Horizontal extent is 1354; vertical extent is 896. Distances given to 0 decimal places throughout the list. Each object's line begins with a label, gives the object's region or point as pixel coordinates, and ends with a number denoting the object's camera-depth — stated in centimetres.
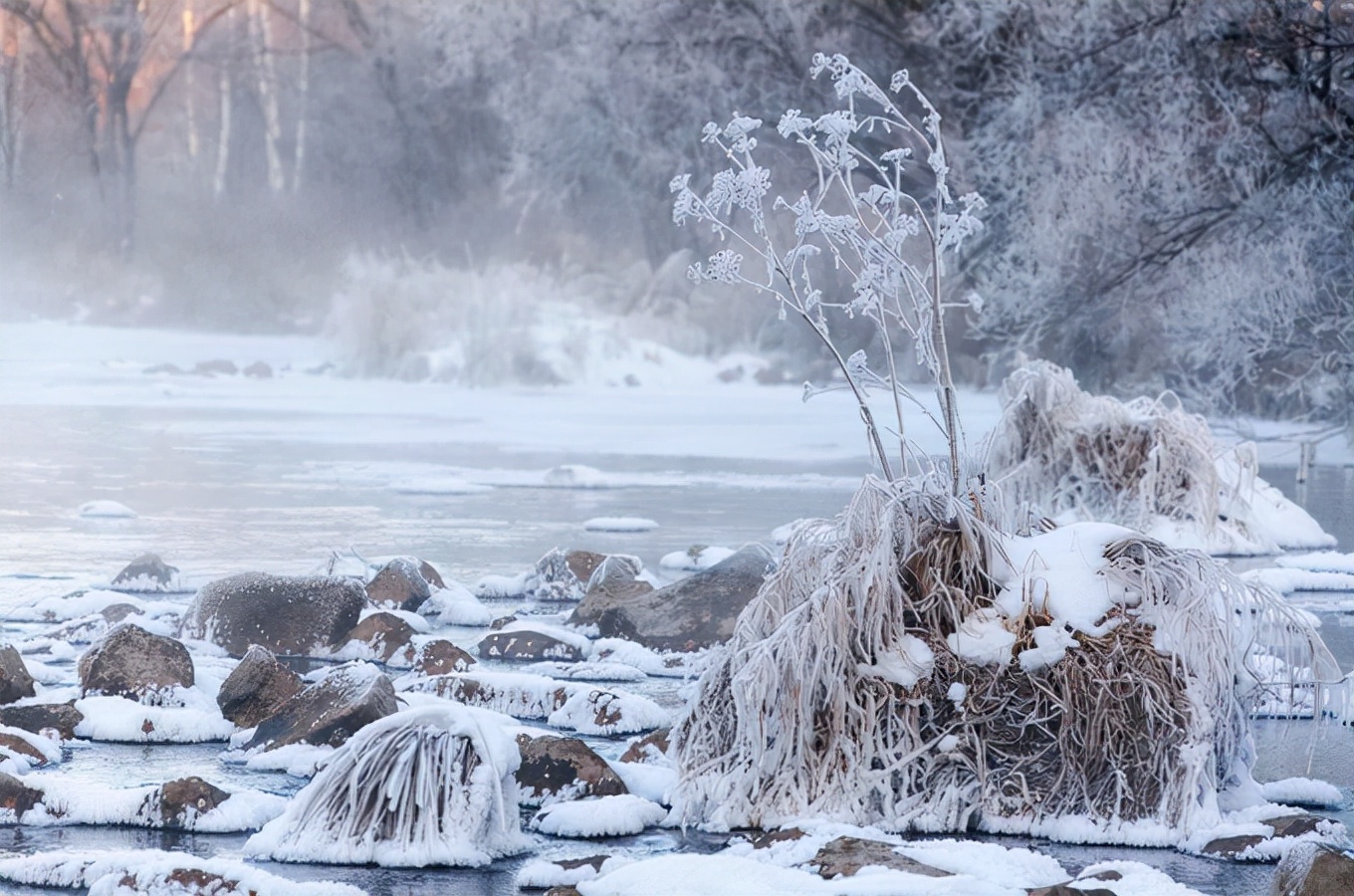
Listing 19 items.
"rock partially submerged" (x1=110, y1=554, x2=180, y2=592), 1523
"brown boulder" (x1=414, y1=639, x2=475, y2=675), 1190
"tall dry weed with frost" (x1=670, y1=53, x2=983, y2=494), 876
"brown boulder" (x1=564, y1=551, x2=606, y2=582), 1577
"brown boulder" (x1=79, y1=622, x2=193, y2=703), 1060
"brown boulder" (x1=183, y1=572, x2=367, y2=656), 1295
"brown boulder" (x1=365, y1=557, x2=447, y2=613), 1452
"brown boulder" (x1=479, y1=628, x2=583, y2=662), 1262
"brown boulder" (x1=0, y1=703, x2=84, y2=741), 981
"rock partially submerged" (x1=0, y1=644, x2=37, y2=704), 1037
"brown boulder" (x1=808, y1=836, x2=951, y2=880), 722
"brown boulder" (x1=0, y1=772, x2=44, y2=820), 823
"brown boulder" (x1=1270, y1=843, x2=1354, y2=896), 665
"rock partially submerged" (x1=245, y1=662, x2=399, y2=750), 944
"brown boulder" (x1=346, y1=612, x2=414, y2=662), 1259
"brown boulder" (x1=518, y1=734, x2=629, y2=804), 861
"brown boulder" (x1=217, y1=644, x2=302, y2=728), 1029
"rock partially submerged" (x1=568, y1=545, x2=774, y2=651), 1312
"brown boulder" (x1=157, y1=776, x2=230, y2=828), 816
